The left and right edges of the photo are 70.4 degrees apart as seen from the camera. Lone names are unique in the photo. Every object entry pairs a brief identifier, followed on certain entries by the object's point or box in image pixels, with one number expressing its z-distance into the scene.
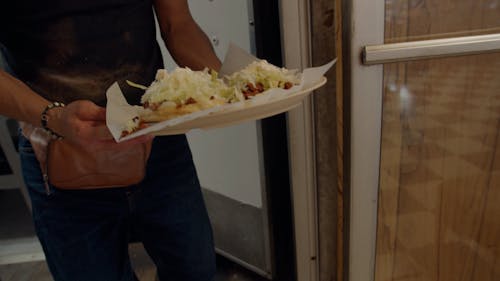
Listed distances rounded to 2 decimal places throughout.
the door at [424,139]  0.84
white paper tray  0.54
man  0.63
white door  1.17
